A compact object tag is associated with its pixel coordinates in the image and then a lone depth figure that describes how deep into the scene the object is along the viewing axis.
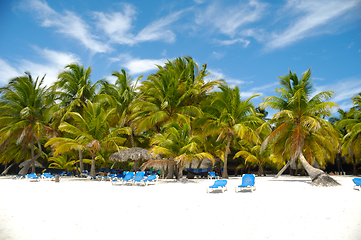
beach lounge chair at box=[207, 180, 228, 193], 8.89
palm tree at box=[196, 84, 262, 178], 17.69
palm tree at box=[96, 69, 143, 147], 20.59
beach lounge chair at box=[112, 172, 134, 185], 12.17
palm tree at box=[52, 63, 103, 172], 20.73
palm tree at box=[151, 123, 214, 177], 13.50
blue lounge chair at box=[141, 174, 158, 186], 11.94
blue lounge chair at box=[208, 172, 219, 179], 17.47
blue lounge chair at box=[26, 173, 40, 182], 15.10
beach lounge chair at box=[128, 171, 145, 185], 11.89
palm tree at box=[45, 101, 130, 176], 15.79
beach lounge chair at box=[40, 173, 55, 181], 16.01
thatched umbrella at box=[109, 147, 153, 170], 15.94
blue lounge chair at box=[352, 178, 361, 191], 9.04
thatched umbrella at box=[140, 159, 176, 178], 13.87
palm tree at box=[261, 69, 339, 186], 13.20
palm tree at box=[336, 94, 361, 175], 18.12
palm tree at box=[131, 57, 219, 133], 17.73
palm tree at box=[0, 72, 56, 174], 18.50
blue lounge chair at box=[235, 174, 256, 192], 8.96
